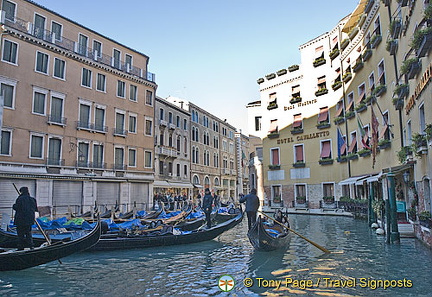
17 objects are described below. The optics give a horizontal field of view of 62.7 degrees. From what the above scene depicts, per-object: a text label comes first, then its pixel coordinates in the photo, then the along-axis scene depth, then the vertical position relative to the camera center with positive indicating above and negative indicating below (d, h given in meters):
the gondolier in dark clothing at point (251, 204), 9.71 -0.21
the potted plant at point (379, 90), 13.25 +3.99
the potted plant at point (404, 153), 10.18 +1.20
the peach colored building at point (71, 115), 16.84 +4.59
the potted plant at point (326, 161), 21.30 +2.09
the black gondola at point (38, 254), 6.90 -1.14
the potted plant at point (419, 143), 8.47 +1.25
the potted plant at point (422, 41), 7.27 +3.25
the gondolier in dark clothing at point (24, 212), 7.61 -0.31
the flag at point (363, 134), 13.71 +2.36
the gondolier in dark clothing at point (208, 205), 12.20 -0.29
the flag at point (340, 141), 17.72 +2.73
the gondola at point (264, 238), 8.68 -1.05
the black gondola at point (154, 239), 9.68 -1.21
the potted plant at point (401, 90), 10.52 +3.15
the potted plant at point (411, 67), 8.74 +3.23
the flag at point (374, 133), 12.26 +2.16
